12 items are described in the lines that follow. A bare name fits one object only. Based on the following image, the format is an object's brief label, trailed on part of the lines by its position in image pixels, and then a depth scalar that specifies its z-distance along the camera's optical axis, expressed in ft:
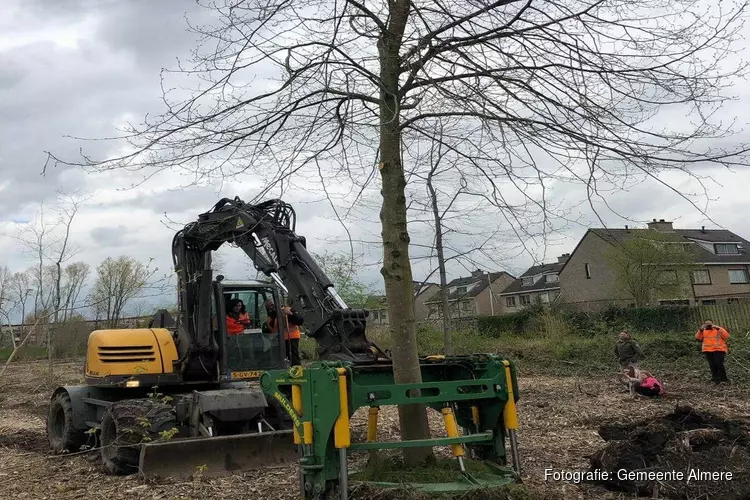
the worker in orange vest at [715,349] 49.67
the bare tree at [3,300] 41.51
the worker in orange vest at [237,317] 32.01
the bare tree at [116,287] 73.41
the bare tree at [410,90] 18.56
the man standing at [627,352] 49.26
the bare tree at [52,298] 54.65
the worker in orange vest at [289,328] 31.99
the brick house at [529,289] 208.03
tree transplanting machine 16.48
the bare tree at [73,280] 62.58
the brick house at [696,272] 137.49
